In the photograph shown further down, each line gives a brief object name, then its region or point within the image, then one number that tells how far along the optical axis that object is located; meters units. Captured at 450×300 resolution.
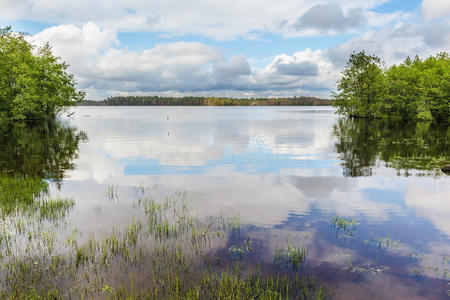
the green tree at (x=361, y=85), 96.56
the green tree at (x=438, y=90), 70.50
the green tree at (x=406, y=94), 78.81
